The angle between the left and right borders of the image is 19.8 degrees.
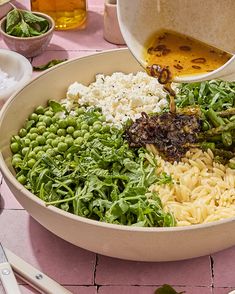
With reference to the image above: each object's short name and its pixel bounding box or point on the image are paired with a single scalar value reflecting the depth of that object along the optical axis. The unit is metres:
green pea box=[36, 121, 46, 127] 1.60
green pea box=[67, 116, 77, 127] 1.60
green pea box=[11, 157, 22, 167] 1.48
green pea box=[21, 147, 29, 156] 1.51
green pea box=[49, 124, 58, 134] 1.59
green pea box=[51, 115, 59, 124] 1.63
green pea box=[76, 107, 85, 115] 1.65
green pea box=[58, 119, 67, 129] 1.60
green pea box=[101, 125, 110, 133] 1.55
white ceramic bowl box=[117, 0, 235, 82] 1.44
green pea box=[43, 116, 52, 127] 1.61
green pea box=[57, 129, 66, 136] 1.58
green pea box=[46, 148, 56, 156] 1.48
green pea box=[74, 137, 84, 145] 1.53
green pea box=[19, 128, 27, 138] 1.59
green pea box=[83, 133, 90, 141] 1.53
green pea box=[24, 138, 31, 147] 1.54
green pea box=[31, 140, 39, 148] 1.53
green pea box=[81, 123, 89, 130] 1.57
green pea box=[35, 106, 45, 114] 1.65
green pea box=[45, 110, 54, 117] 1.64
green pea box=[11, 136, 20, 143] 1.55
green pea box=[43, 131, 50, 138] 1.57
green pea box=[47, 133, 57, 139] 1.56
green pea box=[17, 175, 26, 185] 1.43
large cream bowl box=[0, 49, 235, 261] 1.21
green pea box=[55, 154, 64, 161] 1.48
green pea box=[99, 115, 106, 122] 1.61
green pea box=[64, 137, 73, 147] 1.52
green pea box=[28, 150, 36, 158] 1.49
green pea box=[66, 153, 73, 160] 1.47
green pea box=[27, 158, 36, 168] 1.46
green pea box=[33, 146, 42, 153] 1.51
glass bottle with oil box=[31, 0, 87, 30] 2.19
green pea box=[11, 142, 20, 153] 1.53
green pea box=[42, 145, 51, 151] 1.51
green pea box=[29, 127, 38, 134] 1.58
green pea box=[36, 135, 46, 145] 1.54
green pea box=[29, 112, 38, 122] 1.62
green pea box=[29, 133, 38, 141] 1.56
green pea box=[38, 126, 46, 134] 1.59
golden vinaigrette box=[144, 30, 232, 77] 1.38
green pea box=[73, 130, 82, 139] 1.57
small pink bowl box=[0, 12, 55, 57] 2.04
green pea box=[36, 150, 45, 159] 1.48
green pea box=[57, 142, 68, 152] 1.50
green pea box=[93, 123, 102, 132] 1.55
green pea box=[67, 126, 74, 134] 1.58
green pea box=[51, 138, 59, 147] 1.53
